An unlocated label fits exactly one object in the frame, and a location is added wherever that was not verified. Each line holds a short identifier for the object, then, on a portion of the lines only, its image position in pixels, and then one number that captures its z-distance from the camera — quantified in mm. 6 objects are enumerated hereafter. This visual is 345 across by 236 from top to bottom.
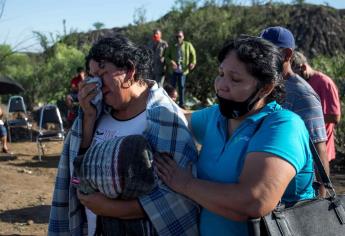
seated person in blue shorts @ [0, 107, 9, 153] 11789
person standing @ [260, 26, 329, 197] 3068
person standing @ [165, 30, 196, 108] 13648
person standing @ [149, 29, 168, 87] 14156
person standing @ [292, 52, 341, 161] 4047
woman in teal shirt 1896
